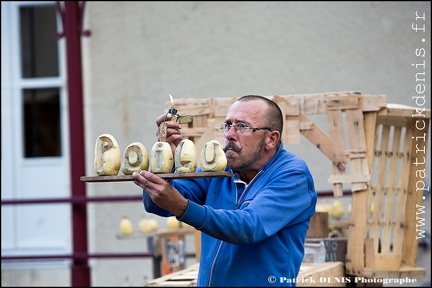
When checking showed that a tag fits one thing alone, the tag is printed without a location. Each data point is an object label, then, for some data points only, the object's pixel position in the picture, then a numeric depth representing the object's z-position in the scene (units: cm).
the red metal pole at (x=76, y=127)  1278
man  547
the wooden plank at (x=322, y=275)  780
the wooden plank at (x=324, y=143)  893
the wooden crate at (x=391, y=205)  901
